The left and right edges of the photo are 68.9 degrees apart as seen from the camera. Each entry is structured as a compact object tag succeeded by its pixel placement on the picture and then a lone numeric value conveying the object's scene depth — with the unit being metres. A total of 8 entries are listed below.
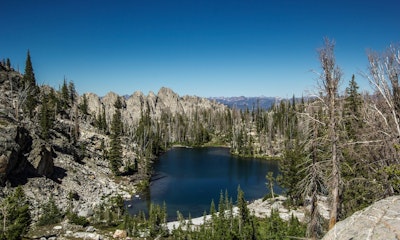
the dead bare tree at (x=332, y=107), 13.59
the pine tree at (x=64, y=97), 105.59
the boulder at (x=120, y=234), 34.97
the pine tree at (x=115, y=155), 72.94
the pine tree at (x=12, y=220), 26.23
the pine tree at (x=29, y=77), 96.00
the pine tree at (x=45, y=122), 66.00
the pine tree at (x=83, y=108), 118.23
